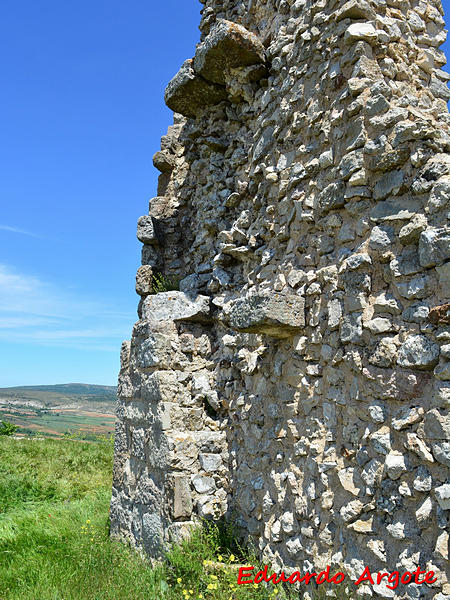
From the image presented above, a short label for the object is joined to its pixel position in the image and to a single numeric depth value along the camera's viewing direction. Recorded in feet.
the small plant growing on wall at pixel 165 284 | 19.12
